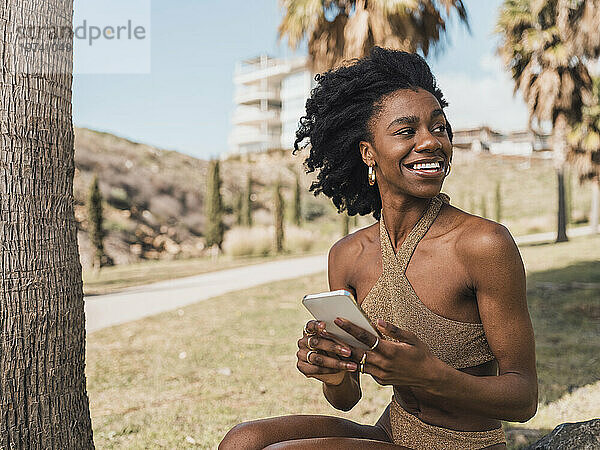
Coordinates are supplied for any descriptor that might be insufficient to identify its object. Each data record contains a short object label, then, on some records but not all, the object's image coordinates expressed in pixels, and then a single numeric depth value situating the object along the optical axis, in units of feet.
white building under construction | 156.04
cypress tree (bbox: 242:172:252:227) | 65.96
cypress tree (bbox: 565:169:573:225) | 97.02
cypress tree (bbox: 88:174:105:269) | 43.70
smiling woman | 5.12
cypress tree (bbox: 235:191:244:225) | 69.70
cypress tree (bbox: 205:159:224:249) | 57.36
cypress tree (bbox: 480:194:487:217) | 84.98
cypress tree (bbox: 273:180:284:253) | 62.90
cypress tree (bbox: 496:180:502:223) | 87.61
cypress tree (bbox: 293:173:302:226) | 72.78
